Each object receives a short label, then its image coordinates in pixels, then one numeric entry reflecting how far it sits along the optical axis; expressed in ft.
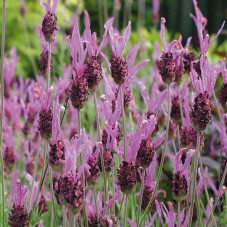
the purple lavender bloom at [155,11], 18.60
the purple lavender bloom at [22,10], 15.93
